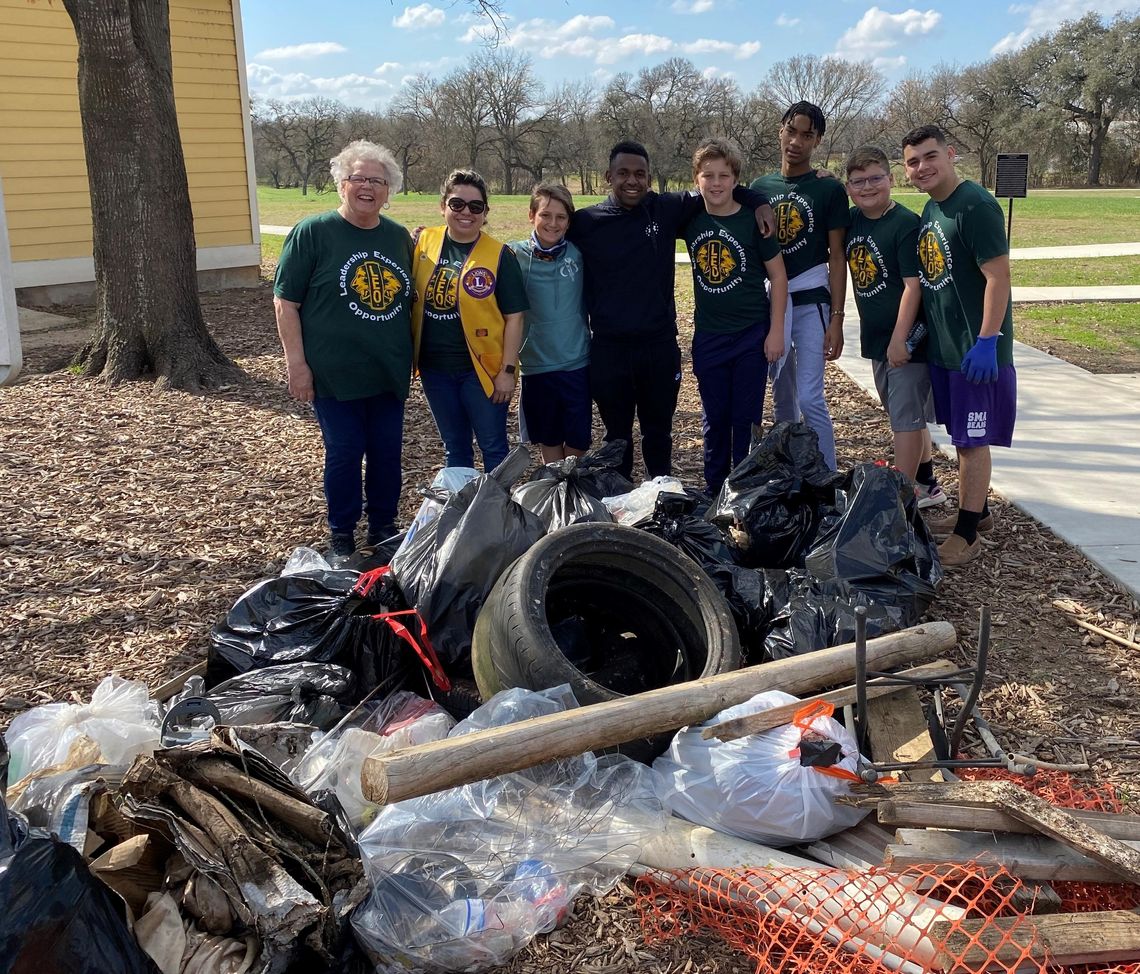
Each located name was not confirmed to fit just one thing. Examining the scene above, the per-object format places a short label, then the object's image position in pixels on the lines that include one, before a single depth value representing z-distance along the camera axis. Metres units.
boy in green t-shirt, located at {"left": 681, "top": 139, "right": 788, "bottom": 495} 4.89
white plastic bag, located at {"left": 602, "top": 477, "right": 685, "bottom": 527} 4.39
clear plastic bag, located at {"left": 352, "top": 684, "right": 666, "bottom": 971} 2.39
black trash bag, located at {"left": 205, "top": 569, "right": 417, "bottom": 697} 3.54
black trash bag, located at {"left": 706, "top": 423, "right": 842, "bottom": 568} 4.41
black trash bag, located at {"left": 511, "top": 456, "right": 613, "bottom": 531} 4.22
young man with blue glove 4.38
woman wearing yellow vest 4.64
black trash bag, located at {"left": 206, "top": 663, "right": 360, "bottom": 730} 3.23
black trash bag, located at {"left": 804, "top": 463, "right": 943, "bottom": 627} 3.96
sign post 11.73
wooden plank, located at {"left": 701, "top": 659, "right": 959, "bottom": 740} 2.89
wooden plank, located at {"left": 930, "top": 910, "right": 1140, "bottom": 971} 2.23
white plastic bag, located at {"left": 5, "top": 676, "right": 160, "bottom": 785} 2.95
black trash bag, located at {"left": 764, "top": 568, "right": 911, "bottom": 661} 3.65
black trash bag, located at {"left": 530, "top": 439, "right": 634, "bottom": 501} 4.39
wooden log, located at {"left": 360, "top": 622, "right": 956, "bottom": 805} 2.54
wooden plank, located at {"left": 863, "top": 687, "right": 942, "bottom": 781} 3.14
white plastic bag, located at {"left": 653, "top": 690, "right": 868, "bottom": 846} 2.71
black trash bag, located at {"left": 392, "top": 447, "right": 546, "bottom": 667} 3.71
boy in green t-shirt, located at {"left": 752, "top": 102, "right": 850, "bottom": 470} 5.07
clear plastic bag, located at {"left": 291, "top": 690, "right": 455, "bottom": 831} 2.82
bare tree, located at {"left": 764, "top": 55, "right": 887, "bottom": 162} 70.69
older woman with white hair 4.41
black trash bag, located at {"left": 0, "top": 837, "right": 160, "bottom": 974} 1.92
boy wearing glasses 4.85
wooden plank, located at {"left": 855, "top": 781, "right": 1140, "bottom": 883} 2.34
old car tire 3.22
